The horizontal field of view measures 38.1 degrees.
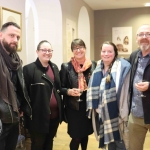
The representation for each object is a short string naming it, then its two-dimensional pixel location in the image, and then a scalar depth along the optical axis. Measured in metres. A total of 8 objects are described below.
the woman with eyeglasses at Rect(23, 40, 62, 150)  2.00
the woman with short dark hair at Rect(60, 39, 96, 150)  2.11
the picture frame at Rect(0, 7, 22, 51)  2.20
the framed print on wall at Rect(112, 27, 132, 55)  5.87
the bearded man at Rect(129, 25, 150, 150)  1.76
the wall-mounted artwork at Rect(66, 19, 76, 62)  4.01
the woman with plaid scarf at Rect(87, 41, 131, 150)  1.88
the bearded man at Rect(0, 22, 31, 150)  1.54
